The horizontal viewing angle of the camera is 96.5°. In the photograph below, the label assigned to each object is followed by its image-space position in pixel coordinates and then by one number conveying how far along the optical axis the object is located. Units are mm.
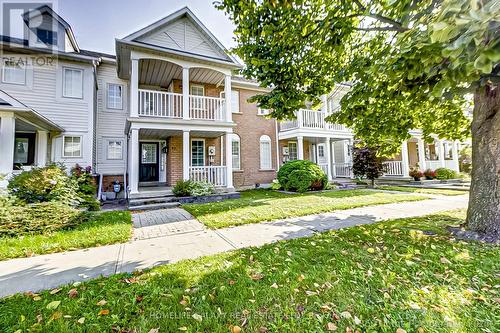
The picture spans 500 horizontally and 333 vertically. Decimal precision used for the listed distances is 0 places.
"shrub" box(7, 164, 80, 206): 5914
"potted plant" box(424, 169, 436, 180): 15734
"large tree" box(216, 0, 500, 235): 2170
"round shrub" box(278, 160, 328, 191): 11820
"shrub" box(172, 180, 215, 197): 9352
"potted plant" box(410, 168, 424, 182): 15375
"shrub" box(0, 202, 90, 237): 4766
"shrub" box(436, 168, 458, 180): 15867
